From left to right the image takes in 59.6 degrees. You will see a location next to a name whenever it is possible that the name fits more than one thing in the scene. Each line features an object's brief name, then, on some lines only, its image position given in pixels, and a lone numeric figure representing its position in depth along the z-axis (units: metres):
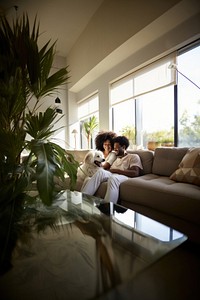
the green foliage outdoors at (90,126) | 4.50
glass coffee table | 0.57
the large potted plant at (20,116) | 1.09
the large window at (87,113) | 4.54
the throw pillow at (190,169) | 1.62
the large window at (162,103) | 2.33
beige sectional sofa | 1.30
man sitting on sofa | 1.86
